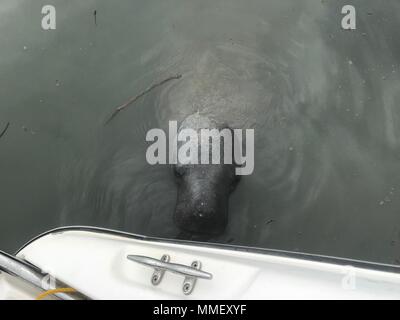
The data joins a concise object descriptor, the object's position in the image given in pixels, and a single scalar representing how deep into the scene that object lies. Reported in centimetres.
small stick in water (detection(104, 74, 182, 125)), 281
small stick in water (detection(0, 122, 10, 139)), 280
